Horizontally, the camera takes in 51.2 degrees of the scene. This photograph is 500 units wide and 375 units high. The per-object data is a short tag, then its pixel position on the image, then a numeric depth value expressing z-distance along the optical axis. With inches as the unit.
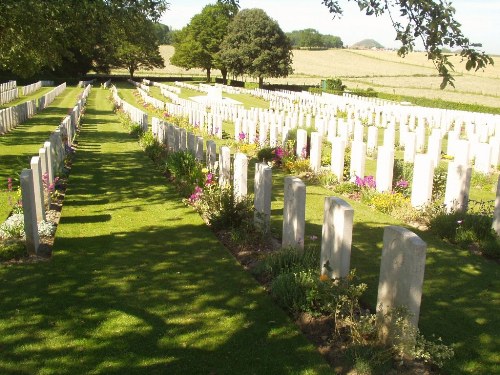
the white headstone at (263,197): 273.6
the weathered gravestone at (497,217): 288.2
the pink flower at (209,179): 342.3
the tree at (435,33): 164.9
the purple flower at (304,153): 522.9
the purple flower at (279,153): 534.3
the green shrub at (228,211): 305.3
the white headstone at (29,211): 250.1
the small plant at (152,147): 551.5
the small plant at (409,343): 156.5
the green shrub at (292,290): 195.6
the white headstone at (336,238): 188.5
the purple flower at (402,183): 383.9
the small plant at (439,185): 380.8
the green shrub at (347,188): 416.8
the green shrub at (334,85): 1962.4
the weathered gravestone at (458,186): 315.9
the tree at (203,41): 3078.2
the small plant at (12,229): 271.0
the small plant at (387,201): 362.3
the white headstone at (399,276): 156.6
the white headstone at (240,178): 311.0
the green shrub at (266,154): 555.8
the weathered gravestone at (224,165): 349.1
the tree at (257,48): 2397.9
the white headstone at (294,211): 229.9
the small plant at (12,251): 253.4
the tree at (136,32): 461.8
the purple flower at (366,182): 402.0
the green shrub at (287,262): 215.9
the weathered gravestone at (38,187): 287.2
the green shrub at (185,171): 384.8
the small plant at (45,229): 285.5
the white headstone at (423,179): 345.7
